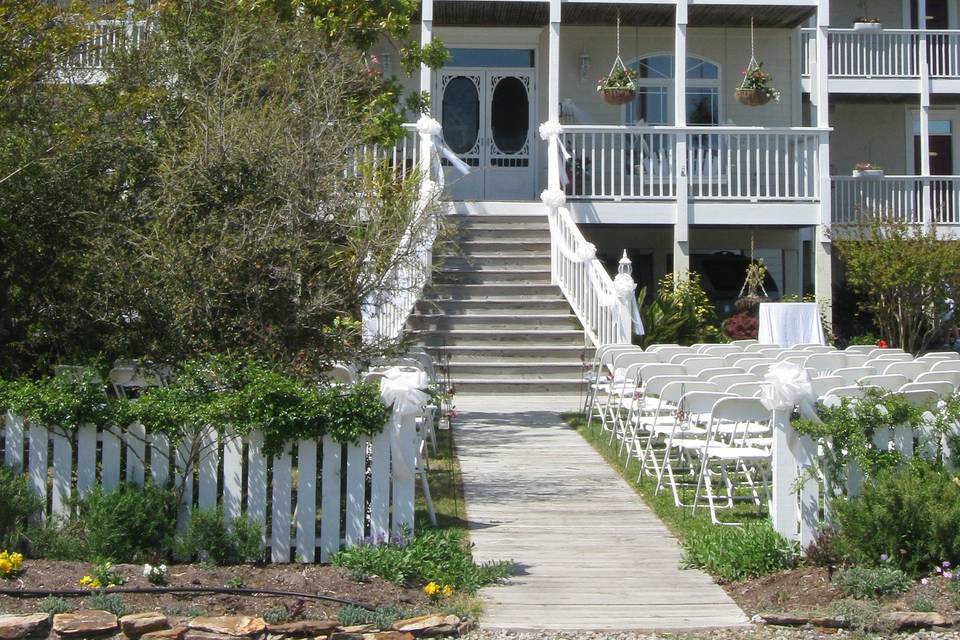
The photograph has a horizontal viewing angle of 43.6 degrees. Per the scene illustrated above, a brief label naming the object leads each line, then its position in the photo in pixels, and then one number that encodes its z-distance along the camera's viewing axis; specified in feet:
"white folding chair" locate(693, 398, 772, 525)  25.46
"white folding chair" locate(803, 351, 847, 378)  37.42
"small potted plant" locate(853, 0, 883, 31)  68.44
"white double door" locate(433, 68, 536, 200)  66.44
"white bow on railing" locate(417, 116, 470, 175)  54.80
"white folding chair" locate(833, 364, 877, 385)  32.19
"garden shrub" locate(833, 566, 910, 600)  19.94
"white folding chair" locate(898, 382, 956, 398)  26.55
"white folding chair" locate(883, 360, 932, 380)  34.58
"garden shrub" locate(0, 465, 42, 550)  21.40
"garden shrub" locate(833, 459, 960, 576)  20.59
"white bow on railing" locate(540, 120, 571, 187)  57.16
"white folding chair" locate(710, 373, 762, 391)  30.81
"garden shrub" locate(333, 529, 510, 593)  20.84
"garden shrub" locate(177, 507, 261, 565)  21.43
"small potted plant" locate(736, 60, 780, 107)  61.46
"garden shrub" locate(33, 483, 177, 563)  21.16
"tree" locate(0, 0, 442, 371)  25.32
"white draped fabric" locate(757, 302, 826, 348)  51.42
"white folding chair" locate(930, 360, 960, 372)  34.60
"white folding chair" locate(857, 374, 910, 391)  30.95
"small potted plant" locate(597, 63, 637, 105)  59.82
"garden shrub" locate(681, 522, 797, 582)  21.59
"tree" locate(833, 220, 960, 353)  54.13
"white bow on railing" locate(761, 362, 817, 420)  22.15
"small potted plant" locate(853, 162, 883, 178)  63.62
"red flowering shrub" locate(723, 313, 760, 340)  55.21
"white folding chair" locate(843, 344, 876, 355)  43.54
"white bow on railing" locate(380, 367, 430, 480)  22.00
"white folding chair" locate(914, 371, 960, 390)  31.26
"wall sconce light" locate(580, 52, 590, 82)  66.23
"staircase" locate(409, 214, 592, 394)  48.21
